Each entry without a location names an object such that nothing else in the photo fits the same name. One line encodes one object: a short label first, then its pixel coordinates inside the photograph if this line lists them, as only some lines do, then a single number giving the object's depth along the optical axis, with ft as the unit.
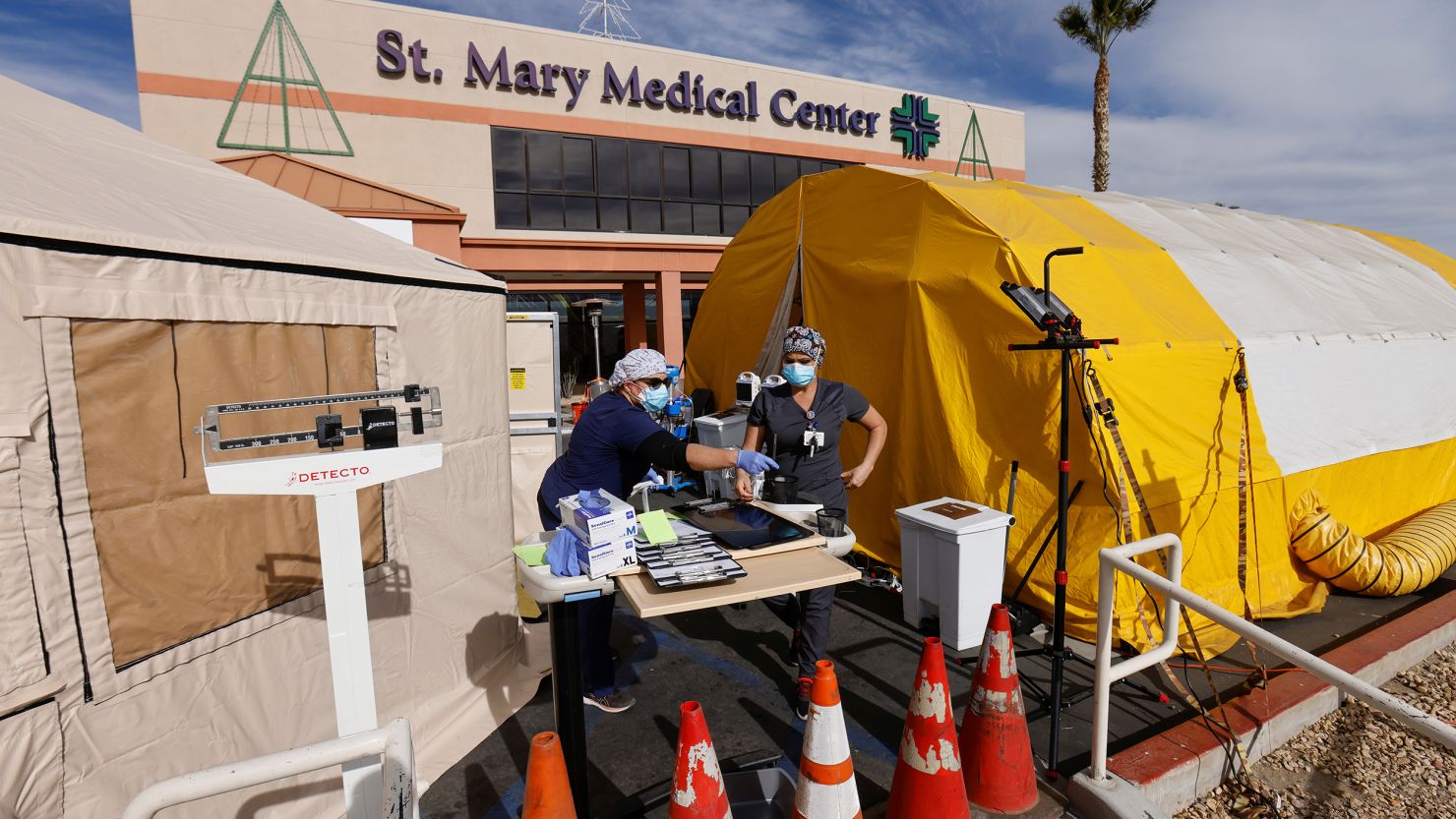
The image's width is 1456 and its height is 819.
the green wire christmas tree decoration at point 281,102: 48.85
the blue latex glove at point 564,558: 8.78
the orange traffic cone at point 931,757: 8.97
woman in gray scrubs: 14.12
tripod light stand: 11.51
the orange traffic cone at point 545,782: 7.31
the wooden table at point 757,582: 7.91
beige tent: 6.93
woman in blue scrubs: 10.99
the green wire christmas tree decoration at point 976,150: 77.46
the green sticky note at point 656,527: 9.70
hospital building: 47.47
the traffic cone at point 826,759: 8.25
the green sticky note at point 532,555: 9.39
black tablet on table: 10.03
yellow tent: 16.33
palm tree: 61.21
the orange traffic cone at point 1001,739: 9.94
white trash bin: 15.31
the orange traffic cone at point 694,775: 7.88
